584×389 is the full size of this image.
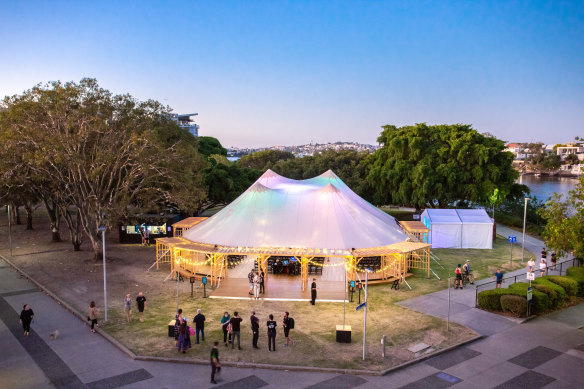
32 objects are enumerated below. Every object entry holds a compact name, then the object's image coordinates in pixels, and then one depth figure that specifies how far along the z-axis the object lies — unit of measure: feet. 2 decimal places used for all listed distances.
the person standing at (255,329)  42.88
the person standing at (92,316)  47.53
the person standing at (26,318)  46.06
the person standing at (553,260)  74.16
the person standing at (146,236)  99.18
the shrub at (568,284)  60.75
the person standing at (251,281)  62.49
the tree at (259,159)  311.21
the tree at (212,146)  188.38
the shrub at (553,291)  56.85
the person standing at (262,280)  61.93
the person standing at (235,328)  42.70
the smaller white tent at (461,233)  96.78
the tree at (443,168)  120.37
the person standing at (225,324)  43.86
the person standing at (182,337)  41.88
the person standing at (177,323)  42.18
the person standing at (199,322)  44.27
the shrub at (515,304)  52.95
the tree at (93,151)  71.51
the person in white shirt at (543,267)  69.24
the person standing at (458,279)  65.77
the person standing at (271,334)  42.19
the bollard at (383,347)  40.70
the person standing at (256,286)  60.08
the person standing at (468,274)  68.78
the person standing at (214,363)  36.11
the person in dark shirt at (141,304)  51.44
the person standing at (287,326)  44.11
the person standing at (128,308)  50.57
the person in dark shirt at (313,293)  58.54
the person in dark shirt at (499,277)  62.95
